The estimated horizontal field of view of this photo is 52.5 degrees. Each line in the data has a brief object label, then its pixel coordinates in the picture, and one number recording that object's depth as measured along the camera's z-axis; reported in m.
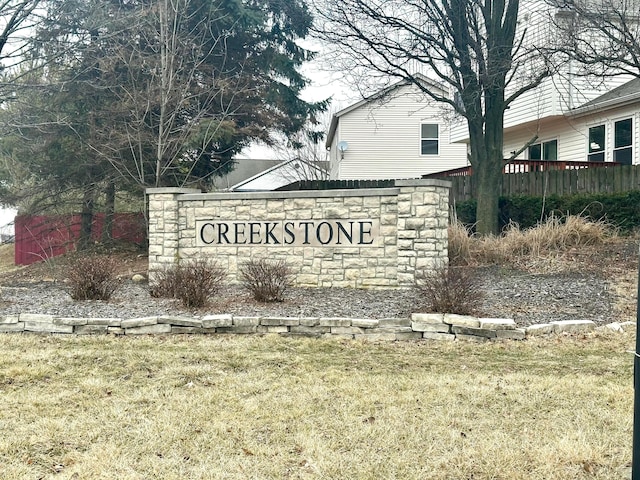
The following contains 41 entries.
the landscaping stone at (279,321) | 7.18
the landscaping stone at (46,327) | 7.39
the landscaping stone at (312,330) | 7.12
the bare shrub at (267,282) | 8.45
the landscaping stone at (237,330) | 7.20
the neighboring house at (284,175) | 31.05
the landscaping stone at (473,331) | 6.83
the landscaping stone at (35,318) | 7.48
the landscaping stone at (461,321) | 6.91
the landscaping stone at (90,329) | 7.36
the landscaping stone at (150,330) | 7.28
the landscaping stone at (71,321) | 7.39
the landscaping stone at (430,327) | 6.94
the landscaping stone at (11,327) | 7.51
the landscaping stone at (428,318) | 6.97
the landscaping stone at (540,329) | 6.95
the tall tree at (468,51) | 13.36
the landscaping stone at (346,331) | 7.09
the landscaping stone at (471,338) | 6.81
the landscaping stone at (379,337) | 6.95
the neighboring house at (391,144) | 26.67
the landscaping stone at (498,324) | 6.84
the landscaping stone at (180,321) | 7.26
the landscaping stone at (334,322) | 7.10
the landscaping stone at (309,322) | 7.15
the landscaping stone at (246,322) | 7.21
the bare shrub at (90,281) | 8.88
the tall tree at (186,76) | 13.62
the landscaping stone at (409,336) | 6.95
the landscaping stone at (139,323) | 7.30
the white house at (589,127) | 17.45
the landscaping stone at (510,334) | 6.80
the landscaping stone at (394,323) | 7.02
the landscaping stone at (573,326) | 7.07
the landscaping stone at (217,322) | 7.20
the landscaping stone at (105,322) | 7.34
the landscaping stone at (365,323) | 7.04
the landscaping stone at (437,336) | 6.90
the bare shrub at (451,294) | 7.32
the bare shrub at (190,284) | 8.07
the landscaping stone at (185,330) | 7.25
